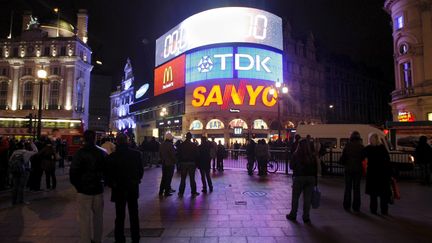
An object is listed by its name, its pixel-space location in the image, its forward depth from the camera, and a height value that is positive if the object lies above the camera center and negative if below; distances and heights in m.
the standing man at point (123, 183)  5.70 -0.76
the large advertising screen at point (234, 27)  47.41 +16.51
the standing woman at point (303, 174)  7.34 -0.76
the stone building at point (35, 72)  72.56 +14.86
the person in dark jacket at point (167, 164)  10.70 -0.79
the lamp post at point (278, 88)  23.95 +3.86
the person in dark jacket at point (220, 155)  20.03 -0.94
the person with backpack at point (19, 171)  9.27 -0.92
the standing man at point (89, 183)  5.20 -0.69
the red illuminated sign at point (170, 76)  52.70 +10.97
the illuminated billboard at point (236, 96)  45.81 +6.19
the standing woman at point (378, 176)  7.74 -0.84
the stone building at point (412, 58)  30.83 +8.06
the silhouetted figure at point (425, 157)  12.94 -0.64
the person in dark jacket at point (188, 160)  10.73 -0.66
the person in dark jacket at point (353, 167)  8.23 -0.68
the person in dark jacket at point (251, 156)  17.39 -0.85
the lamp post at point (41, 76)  18.68 +3.67
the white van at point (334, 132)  17.78 +0.46
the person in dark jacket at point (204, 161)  11.44 -0.74
